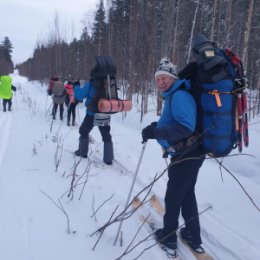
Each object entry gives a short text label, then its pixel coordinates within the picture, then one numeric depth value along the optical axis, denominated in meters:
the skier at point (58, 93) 12.37
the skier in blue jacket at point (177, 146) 2.85
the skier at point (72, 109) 11.13
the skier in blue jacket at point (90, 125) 5.62
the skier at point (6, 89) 13.95
